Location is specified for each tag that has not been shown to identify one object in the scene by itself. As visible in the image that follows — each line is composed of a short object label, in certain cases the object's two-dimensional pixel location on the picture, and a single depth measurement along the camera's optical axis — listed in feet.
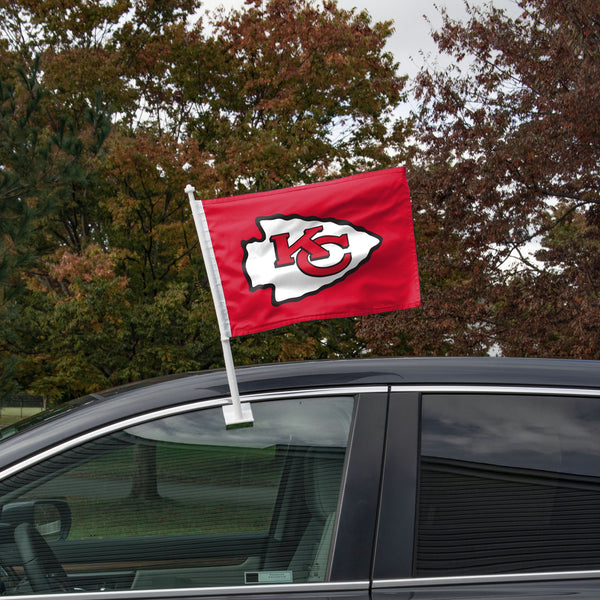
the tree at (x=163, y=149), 41.98
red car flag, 7.43
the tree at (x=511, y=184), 37.35
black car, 5.87
